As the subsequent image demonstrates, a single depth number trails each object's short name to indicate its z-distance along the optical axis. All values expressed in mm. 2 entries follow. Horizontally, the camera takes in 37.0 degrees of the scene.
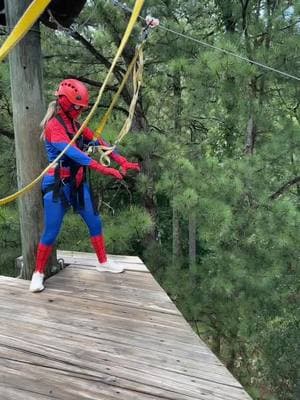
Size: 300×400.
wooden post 2434
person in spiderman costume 2328
